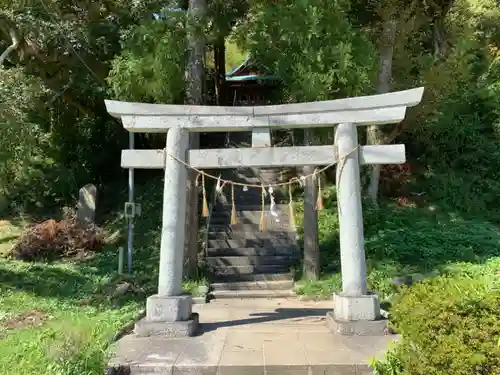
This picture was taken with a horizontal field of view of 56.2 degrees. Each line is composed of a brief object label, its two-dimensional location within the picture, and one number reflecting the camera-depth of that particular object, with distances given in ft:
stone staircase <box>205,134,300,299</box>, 33.60
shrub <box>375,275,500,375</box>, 12.03
